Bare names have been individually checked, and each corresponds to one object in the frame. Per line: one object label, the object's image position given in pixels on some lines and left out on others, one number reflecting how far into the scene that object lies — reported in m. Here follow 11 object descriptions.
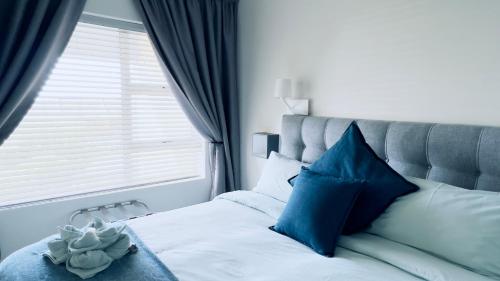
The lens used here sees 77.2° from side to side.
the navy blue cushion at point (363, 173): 1.58
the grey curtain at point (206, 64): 2.79
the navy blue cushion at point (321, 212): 1.50
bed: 1.29
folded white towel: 1.26
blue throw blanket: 1.22
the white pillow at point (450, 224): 1.25
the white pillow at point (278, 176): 2.12
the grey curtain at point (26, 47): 2.15
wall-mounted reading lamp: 2.55
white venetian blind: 2.41
